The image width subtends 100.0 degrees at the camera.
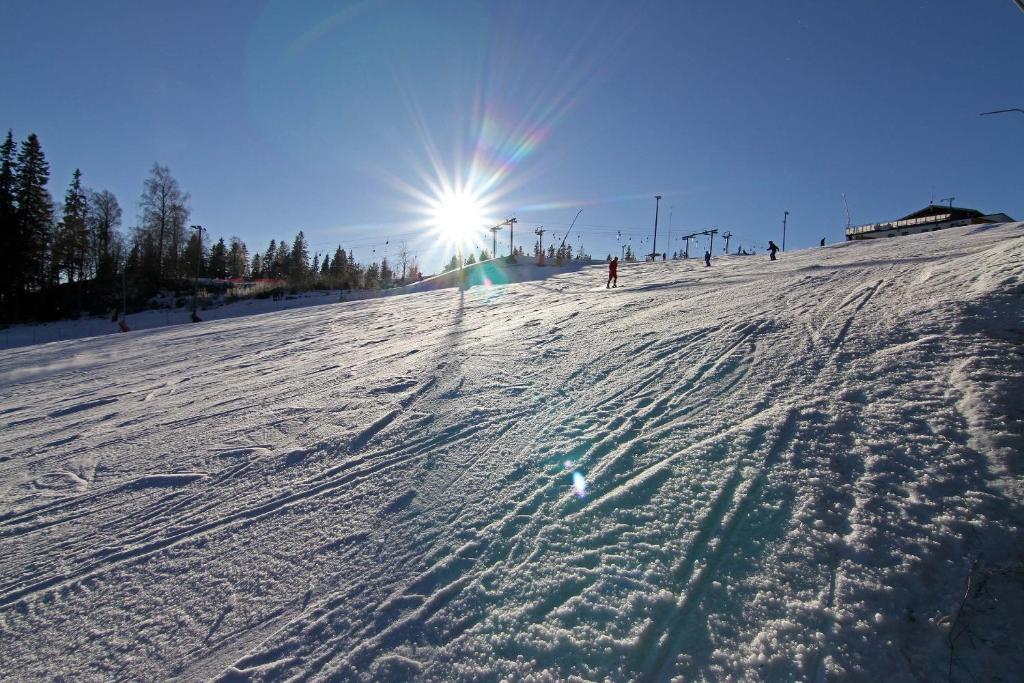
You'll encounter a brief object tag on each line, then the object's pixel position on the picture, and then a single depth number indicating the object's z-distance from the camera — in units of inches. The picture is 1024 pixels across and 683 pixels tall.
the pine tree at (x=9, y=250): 1455.5
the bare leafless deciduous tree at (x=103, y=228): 1916.8
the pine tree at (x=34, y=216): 1546.5
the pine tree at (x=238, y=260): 2822.3
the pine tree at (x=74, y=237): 1745.8
